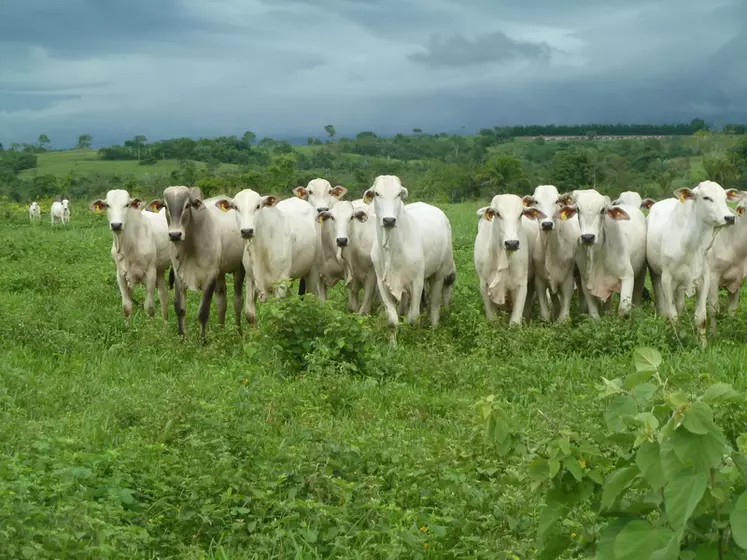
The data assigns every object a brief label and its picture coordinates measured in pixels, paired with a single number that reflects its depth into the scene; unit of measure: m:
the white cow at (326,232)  13.63
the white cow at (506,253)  11.62
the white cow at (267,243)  12.12
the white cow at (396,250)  11.69
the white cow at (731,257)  12.48
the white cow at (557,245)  11.95
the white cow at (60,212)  35.41
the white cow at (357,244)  12.66
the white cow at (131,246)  12.74
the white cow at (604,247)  11.39
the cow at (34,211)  36.95
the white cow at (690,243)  11.17
